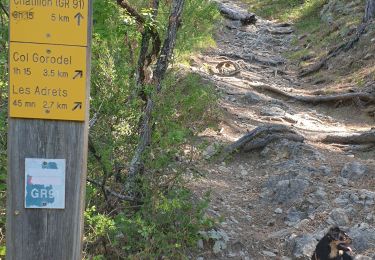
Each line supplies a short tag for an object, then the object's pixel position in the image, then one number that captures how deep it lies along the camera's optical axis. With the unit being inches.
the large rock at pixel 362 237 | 172.1
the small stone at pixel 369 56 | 468.1
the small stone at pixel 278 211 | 212.6
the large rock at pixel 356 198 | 204.4
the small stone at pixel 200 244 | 169.0
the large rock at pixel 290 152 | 263.3
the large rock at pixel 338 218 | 194.5
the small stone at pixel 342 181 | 229.2
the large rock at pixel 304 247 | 172.4
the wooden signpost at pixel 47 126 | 74.8
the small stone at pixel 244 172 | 258.2
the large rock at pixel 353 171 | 235.5
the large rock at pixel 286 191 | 218.0
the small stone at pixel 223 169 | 257.7
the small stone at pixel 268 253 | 179.2
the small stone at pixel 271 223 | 204.8
